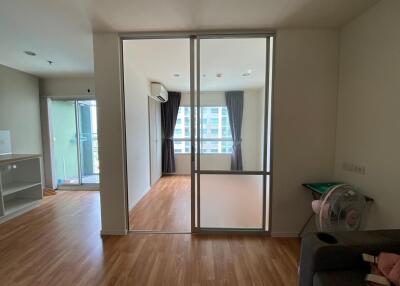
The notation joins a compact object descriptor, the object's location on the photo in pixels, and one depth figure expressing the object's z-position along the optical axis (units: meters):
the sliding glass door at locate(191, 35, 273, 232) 2.62
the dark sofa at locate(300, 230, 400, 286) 1.27
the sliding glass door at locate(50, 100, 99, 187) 4.78
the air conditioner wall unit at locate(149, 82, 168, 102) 4.82
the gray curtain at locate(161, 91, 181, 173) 5.89
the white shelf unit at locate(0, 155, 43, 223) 3.55
